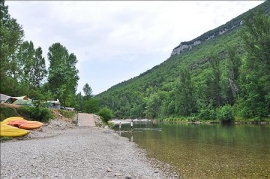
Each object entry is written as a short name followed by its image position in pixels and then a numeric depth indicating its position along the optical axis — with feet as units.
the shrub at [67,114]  130.25
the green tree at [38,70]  175.25
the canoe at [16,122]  49.16
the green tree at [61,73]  145.47
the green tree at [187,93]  252.93
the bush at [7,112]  79.99
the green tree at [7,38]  72.95
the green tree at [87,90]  313.39
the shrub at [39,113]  93.99
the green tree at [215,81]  214.46
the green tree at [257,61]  134.55
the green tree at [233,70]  202.94
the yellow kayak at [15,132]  37.66
